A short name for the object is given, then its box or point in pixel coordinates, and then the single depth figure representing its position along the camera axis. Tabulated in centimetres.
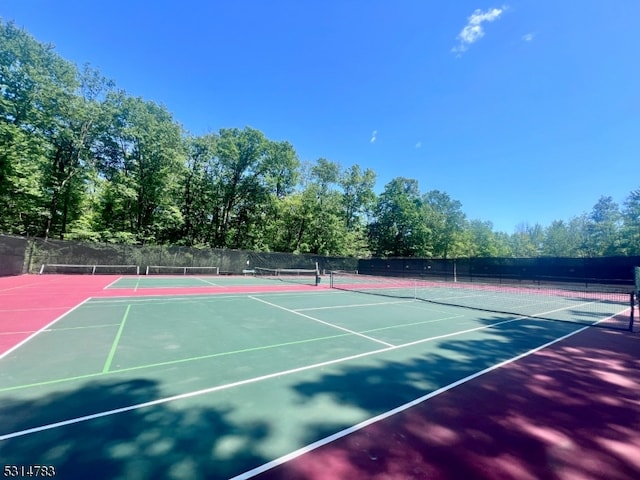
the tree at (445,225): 4906
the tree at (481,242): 5703
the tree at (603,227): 4028
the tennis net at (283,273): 2677
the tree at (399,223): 4769
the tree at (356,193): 4716
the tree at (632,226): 3438
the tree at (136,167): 2812
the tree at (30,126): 2150
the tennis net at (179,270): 2444
